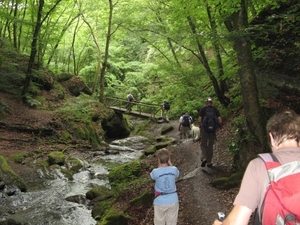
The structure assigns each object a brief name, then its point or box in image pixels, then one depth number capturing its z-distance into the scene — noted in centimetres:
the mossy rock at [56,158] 1238
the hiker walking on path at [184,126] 1474
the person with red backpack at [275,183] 170
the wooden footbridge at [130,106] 2448
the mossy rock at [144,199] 739
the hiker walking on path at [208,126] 823
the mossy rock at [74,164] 1231
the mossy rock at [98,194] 921
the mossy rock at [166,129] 2164
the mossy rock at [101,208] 810
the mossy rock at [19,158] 1177
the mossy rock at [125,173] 1054
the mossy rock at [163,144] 1510
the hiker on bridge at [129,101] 2488
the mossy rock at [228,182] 685
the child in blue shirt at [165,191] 439
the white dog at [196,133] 1337
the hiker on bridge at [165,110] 2334
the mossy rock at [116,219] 679
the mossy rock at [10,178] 984
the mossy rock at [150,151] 1432
